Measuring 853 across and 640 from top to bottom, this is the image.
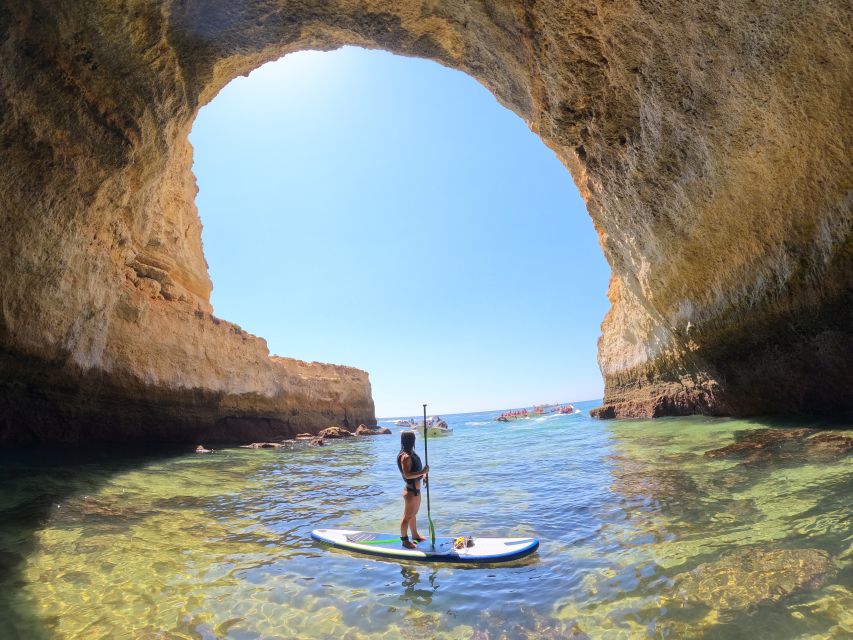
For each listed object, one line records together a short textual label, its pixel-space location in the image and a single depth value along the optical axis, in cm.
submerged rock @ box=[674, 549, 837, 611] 329
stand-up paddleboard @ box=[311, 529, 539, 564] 488
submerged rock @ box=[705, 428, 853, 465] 714
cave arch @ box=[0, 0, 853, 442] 720
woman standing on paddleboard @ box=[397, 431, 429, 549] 577
